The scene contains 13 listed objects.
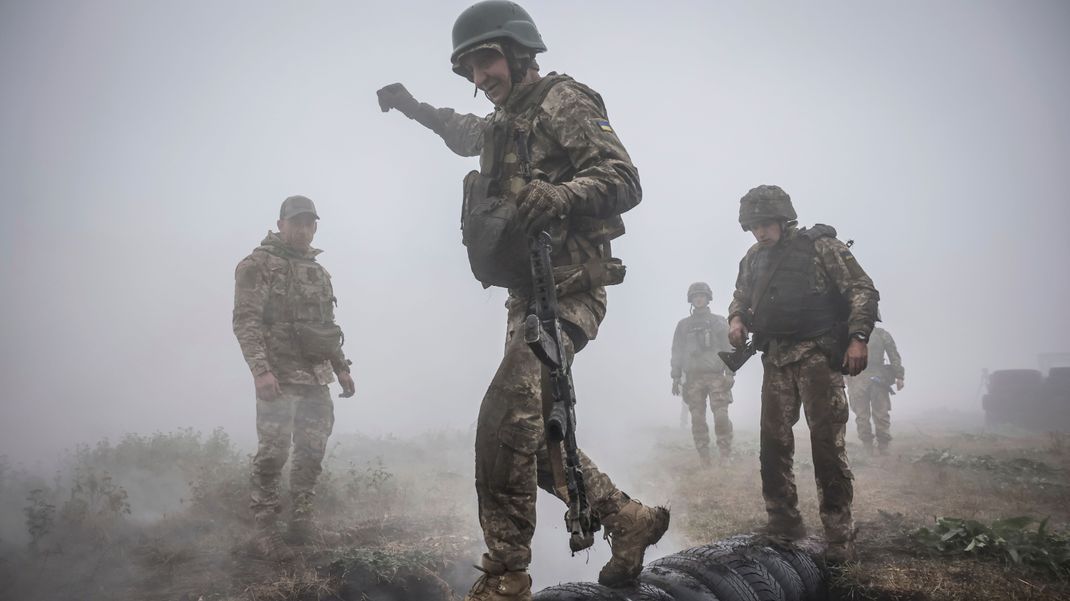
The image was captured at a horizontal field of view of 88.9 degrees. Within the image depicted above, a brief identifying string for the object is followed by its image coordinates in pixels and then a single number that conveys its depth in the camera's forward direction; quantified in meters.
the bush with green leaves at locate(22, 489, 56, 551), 5.05
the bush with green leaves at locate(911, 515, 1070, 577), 3.31
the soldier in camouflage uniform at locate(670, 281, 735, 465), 10.58
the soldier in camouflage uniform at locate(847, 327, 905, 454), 11.87
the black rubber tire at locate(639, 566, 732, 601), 2.52
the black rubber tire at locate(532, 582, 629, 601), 2.27
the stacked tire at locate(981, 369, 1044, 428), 16.03
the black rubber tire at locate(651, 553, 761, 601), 2.64
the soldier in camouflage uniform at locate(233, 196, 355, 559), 5.21
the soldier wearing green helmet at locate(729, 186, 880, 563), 4.01
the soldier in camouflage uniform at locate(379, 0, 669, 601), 2.14
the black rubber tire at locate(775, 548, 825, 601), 3.11
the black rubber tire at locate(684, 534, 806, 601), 2.95
